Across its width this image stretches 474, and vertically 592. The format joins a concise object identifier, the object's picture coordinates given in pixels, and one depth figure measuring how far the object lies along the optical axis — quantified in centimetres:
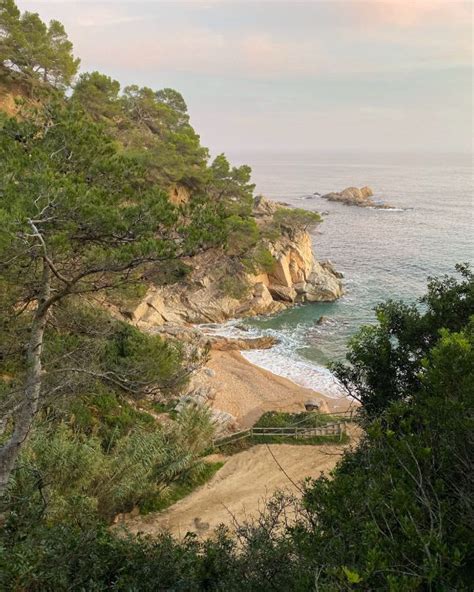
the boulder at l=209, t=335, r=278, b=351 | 2575
